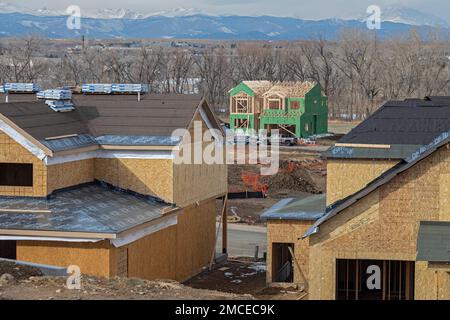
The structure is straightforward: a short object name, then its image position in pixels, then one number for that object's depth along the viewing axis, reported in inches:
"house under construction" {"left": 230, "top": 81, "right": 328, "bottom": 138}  3277.6
